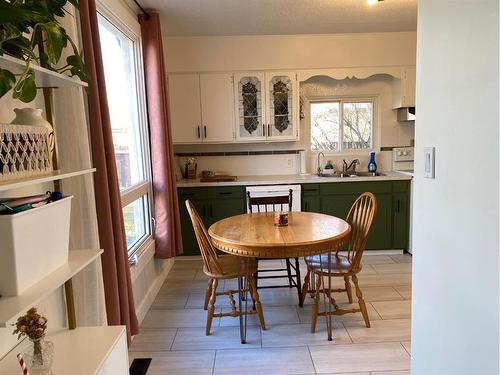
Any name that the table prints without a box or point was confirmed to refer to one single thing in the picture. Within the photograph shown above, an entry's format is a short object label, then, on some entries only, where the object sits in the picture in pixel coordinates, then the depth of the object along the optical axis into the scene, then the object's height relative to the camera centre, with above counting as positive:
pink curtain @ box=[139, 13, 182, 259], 3.26 +0.10
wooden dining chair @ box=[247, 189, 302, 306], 3.02 -0.58
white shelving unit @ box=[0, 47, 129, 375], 0.98 -0.65
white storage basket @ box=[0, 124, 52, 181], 0.99 +0.00
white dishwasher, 4.03 -0.52
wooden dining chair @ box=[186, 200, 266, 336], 2.50 -0.87
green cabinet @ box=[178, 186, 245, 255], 4.07 -0.66
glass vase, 1.08 -0.61
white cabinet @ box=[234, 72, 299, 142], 4.15 +0.40
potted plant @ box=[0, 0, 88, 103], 0.89 +0.32
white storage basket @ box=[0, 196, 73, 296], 0.97 -0.27
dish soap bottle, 4.41 -0.32
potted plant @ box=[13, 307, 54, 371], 1.07 -0.54
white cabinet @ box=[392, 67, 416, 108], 4.19 +0.55
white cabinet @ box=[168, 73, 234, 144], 4.14 +0.42
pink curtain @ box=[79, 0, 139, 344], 1.82 -0.17
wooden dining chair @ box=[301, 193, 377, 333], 2.52 -0.88
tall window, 2.73 +0.18
